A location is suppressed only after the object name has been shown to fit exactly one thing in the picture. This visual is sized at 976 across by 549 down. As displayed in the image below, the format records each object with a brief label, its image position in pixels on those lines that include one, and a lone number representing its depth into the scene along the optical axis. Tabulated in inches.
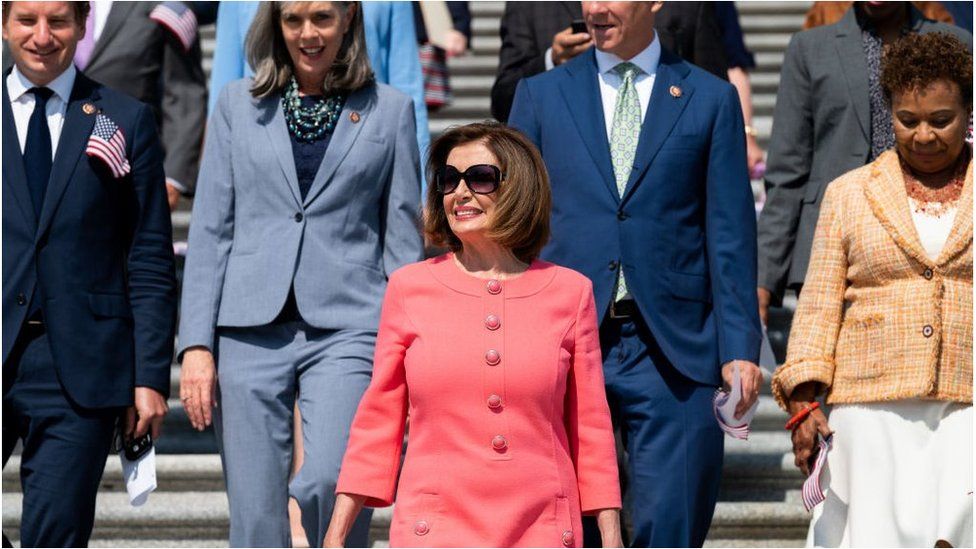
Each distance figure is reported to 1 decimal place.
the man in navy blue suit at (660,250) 465.7
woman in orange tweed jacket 449.1
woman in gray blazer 464.1
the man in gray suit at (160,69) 632.4
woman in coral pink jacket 380.5
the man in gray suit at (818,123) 526.3
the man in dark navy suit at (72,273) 456.8
